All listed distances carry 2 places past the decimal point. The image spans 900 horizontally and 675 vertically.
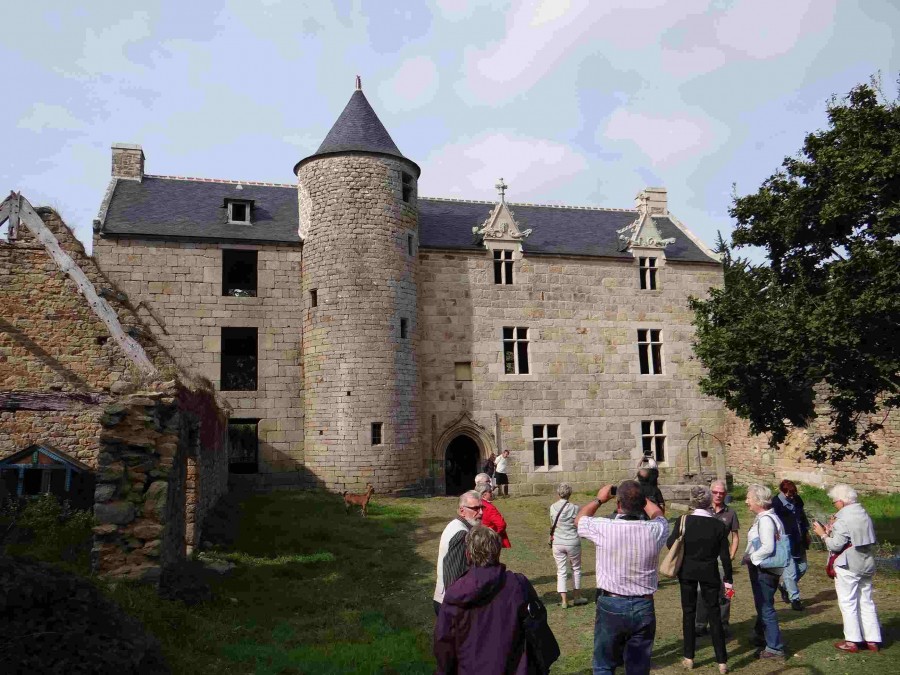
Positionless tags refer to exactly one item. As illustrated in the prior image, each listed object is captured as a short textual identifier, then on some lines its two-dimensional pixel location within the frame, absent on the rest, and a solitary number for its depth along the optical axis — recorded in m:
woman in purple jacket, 3.71
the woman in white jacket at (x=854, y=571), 6.63
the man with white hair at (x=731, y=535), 7.44
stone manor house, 19.98
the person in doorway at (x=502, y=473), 20.97
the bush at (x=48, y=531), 9.52
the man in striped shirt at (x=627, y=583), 5.04
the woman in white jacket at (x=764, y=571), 6.60
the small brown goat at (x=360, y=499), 16.33
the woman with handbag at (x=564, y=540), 8.67
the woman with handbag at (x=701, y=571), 6.25
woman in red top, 6.80
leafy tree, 10.52
